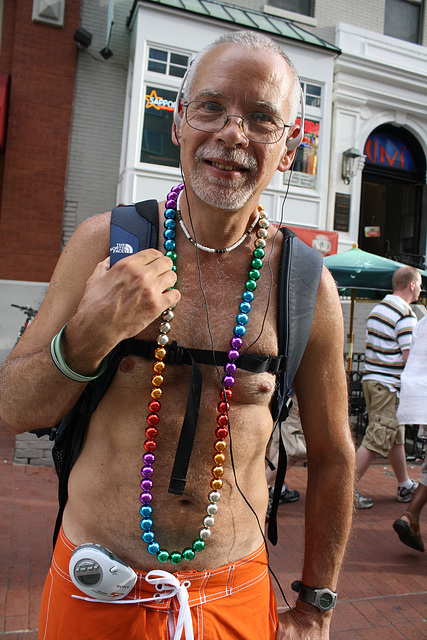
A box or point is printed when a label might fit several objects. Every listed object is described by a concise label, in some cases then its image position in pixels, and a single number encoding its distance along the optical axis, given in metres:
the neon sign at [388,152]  13.57
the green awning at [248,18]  10.52
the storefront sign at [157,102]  10.58
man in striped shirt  5.16
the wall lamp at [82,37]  10.62
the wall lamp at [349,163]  12.22
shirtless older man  1.27
